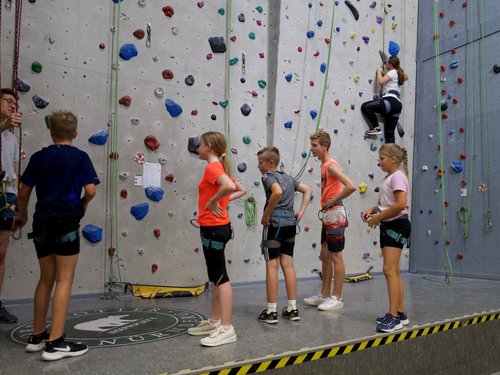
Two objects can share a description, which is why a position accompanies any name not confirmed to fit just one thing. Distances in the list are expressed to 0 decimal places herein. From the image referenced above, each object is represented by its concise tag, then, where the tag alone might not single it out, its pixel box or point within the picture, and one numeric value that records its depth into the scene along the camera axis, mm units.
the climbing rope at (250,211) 4012
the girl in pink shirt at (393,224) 2355
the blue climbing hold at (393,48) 5191
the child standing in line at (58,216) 1832
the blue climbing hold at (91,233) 3189
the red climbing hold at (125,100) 3396
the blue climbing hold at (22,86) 2982
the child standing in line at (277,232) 2547
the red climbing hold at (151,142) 3488
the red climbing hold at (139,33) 3491
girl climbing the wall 4875
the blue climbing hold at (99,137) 3258
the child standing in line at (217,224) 2039
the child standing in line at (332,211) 2863
